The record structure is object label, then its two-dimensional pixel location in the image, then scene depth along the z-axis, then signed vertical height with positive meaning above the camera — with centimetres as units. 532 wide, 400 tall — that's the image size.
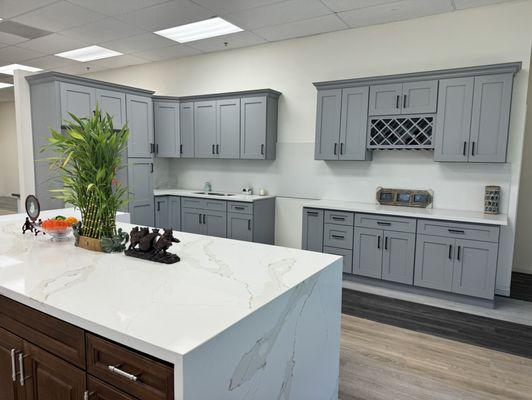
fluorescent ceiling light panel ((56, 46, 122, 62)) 581 +167
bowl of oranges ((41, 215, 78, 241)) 217 -43
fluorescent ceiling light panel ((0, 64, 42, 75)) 687 +164
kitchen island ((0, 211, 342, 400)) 107 -53
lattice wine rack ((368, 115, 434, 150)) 405 +34
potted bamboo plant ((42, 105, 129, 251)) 192 -9
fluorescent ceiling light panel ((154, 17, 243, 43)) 462 +169
